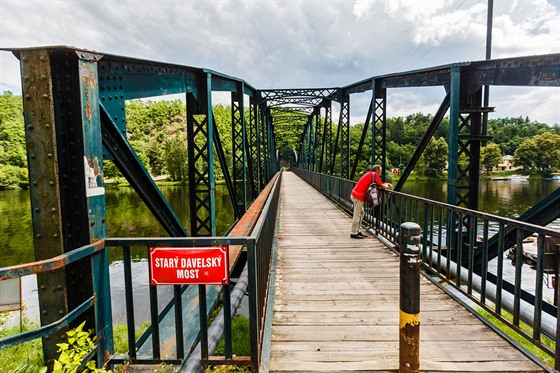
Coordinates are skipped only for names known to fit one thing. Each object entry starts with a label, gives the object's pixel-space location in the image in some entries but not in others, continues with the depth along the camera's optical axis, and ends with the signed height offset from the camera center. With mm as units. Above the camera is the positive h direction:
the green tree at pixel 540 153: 88575 +2244
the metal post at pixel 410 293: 2594 -1063
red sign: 2641 -839
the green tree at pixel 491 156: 96375 +1518
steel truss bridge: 2584 +192
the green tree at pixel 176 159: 71000 +1245
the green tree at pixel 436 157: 93000 +1384
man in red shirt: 7434 -719
